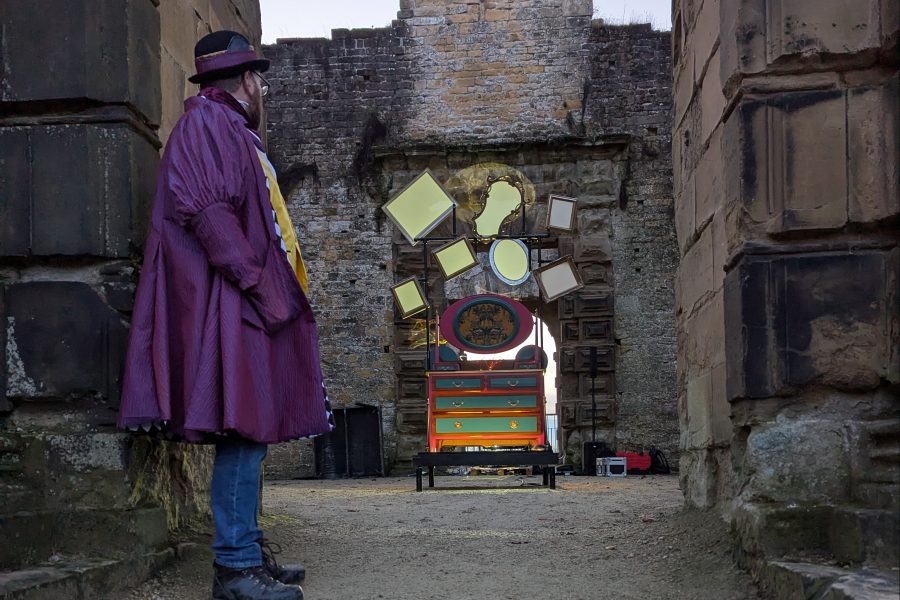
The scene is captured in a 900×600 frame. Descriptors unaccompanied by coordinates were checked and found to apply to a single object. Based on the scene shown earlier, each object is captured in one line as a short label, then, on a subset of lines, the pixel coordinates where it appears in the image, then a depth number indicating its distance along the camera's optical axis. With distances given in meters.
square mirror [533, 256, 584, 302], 10.51
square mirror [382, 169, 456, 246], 8.76
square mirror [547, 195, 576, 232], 11.16
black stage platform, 8.30
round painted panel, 8.84
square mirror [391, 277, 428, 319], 10.83
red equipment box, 11.73
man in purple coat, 2.52
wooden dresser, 8.98
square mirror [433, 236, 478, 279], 9.91
